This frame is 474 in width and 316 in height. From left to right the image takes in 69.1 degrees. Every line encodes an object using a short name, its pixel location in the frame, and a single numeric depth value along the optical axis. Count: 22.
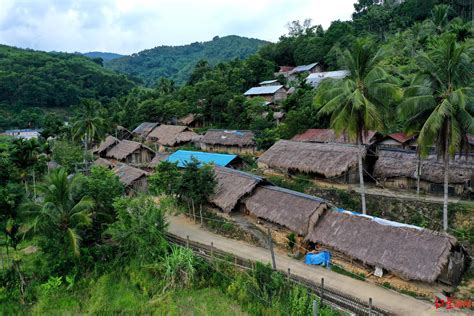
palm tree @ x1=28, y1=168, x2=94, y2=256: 18.02
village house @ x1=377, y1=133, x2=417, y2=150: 26.50
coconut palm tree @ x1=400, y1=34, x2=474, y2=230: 15.92
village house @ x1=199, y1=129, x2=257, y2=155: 39.00
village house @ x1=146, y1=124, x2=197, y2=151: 45.97
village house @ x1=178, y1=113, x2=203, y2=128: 53.43
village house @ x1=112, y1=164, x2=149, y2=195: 29.78
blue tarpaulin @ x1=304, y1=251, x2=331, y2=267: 17.41
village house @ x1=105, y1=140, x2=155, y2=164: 41.09
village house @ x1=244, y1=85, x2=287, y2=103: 49.72
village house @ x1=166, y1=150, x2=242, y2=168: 32.38
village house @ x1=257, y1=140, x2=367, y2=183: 24.70
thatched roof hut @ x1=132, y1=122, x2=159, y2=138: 52.38
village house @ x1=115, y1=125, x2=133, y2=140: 55.33
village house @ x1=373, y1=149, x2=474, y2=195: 20.97
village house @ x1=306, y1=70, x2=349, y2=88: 49.72
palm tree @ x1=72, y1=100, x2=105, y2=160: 36.34
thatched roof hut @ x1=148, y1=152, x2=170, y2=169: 36.62
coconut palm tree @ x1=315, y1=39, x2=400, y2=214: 18.55
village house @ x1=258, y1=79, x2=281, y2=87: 55.41
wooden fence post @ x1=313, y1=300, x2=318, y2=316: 11.75
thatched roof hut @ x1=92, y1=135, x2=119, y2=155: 46.36
